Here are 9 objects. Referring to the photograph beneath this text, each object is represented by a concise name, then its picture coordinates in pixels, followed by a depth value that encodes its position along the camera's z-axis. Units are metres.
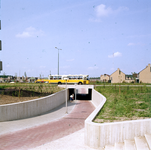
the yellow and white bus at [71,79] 40.56
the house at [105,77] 83.61
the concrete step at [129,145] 7.04
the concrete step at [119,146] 7.42
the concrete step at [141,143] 6.72
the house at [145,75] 59.79
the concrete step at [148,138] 6.85
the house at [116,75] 67.62
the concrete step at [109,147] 7.71
